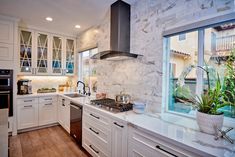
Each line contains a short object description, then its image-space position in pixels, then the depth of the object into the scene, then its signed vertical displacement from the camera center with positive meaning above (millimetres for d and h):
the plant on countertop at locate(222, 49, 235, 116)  1324 -55
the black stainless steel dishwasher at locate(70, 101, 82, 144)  2570 -874
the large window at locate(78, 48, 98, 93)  3575 +207
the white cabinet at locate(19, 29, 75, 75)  3490 +634
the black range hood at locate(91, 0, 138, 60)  2260 +802
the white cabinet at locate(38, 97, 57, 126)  3447 -875
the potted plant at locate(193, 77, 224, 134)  1240 -324
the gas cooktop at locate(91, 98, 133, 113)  1968 -435
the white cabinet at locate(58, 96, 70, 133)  3091 -854
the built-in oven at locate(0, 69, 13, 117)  2879 -267
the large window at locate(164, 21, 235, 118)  1428 +172
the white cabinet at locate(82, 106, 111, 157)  1903 -854
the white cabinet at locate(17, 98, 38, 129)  3178 -857
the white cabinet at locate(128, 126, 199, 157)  1125 -639
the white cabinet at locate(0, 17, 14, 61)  2904 +784
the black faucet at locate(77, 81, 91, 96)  3555 -372
